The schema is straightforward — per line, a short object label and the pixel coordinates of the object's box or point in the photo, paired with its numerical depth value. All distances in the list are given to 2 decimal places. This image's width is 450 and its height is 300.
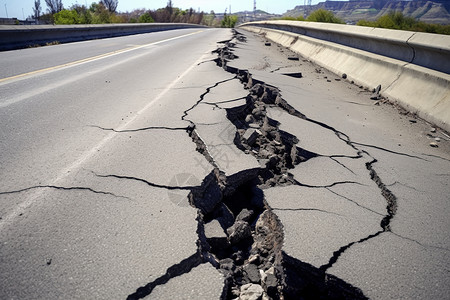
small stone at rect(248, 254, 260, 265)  1.94
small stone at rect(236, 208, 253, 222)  2.36
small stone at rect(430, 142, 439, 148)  3.42
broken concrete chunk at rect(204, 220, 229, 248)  2.04
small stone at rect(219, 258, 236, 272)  1.85
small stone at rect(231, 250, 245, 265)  1.98
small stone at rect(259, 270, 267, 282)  1.79
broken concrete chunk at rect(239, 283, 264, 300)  1.67
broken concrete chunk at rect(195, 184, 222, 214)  2.31
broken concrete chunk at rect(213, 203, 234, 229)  2.29
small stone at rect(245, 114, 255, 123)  4.25
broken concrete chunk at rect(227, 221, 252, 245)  2.13
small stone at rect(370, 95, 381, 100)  5.18
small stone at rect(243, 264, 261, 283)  1.81
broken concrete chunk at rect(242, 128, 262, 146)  3.59
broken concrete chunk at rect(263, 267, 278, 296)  1.72
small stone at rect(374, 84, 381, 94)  5.28
